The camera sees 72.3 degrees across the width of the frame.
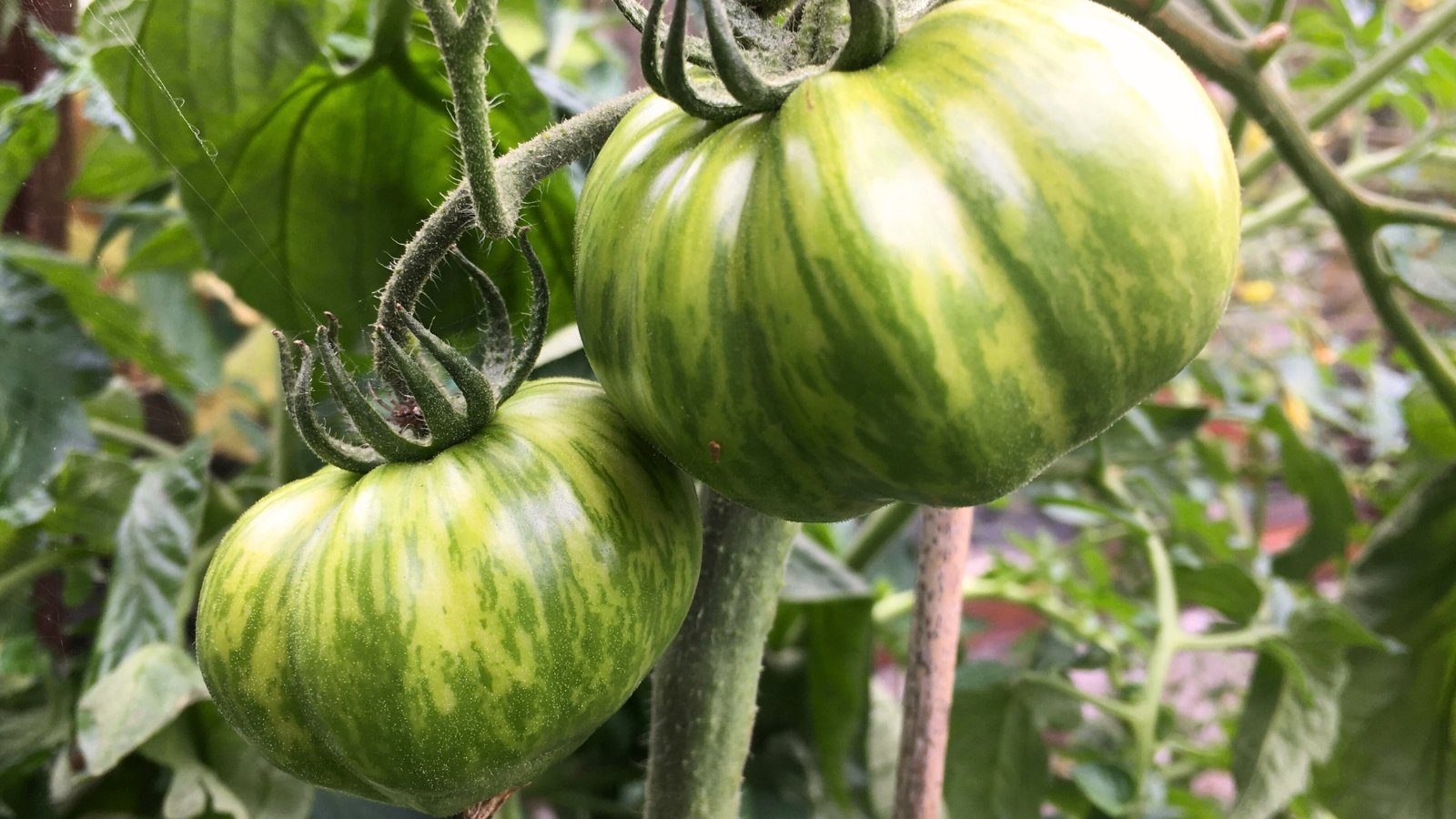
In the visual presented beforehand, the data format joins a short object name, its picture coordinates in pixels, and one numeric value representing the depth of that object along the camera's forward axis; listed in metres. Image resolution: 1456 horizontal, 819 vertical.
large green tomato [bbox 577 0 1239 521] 0.22
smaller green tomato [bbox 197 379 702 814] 0.26
